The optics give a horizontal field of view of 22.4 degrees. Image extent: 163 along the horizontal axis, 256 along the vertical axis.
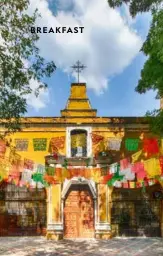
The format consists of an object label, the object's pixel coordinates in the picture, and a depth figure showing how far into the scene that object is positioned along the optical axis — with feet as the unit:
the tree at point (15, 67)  38.29
